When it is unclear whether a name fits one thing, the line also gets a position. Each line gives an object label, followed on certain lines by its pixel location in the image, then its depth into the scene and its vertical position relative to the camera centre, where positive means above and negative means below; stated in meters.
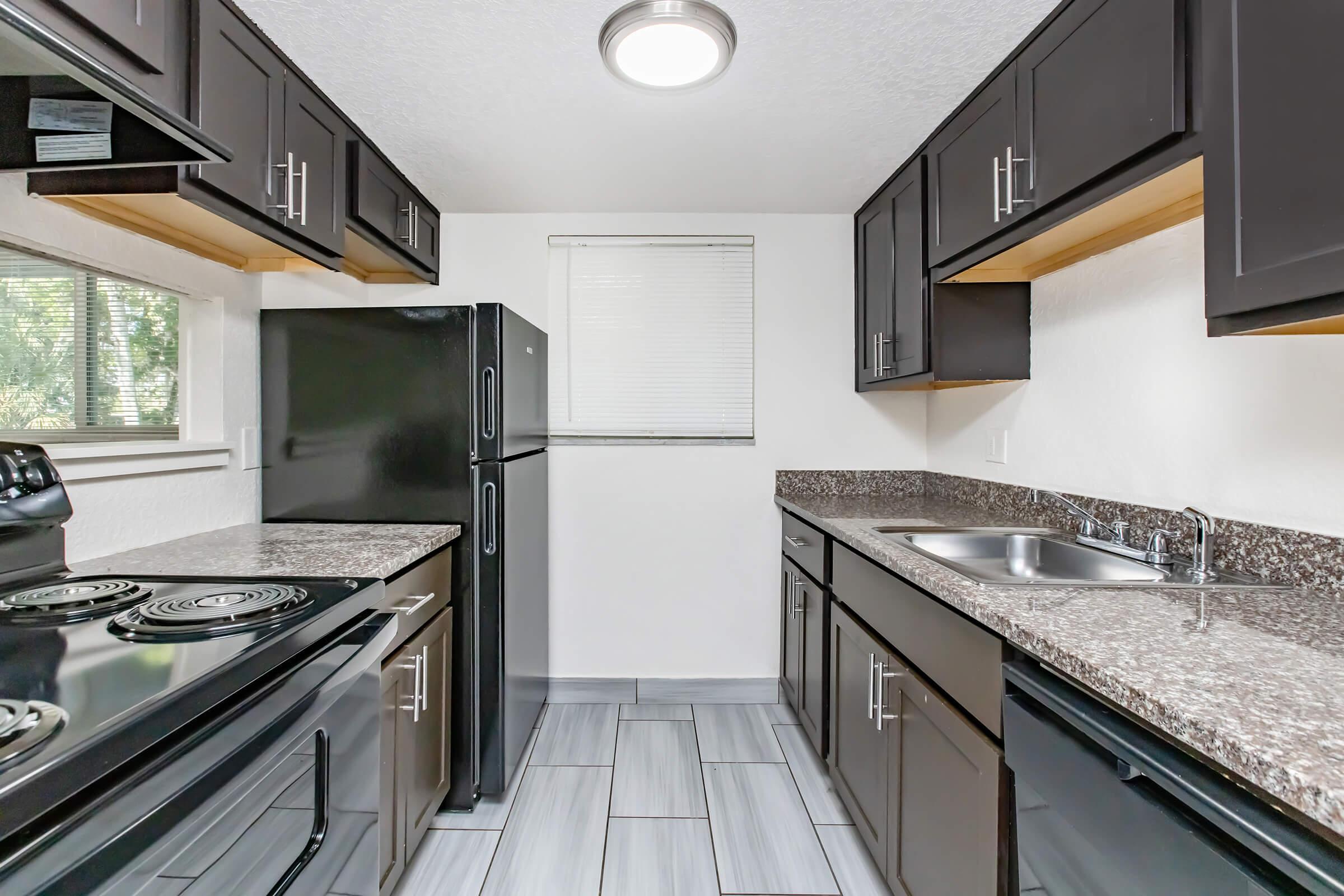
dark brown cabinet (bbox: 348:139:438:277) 1.98 +0.90
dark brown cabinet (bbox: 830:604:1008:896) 1.09 -0.74
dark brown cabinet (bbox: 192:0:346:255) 1.32 +0.81
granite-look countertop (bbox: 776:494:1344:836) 0.58 -0.28
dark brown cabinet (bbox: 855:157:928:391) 2.16 +0.66
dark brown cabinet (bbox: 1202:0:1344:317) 0.78 +0.41
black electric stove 0.58 -0.29
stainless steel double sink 1.49 -0.30
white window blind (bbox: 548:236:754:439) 2.83 +0.53
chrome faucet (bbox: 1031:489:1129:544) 1.60 -0.21
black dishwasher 0.58 -0.43
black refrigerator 1.93 +0.02
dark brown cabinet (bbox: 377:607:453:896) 1.48 -0.80
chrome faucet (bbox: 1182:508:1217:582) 1.30 -0.21
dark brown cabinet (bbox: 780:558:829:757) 2.14 -0.79
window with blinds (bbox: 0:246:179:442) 1.43 +0.26
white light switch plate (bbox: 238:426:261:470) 2.00 +0.01
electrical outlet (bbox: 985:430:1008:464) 2.23 +0.01
